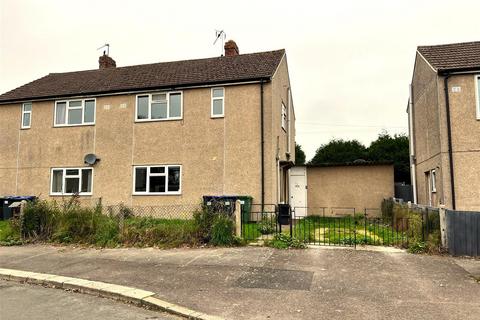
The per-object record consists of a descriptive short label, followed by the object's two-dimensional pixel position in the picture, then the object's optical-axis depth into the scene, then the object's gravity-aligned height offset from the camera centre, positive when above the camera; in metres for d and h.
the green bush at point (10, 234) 11.18 -1.22
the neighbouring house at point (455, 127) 12.88 +2.32
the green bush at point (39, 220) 11.34 -0.78
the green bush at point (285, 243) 9.70 -1.27
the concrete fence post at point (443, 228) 8.94 -0.81
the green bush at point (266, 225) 11.80 -0.99
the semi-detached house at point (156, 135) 15.18 +2.53
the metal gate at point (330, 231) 10.20 -1.20
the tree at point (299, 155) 47.12 +4.90
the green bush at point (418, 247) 9.09 -1.30
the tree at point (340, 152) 42.44 +4.83
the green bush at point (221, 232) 10.01 -1.02
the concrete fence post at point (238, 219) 10.24 -0.70
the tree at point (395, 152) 35.19 +4.21
